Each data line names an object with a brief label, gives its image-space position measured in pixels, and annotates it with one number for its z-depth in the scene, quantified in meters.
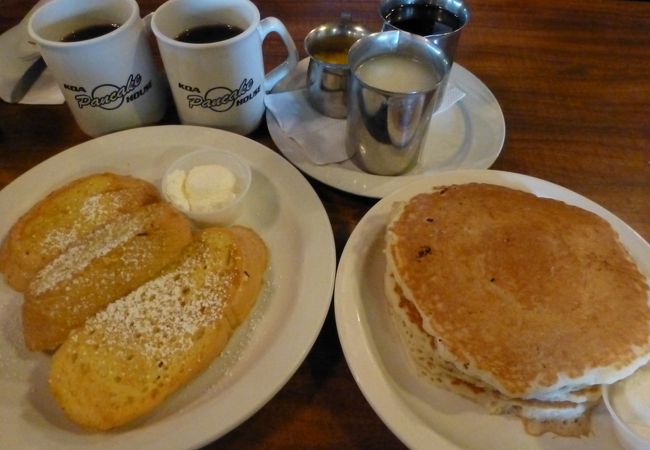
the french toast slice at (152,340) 0.31
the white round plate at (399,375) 0.31
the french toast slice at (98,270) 0.33
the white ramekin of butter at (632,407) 0.30
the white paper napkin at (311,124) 0.44
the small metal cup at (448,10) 0.46
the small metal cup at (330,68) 0.46
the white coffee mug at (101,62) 0.39
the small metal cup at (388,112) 0.39
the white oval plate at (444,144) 0.43
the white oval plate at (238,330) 0.30
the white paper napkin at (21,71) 0.48
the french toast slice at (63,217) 0.36
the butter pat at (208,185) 0.39
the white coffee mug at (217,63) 0.39
